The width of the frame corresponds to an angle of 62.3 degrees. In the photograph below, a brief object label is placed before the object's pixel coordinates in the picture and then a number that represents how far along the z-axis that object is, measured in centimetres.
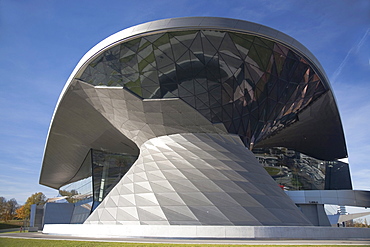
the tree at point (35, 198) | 6720
